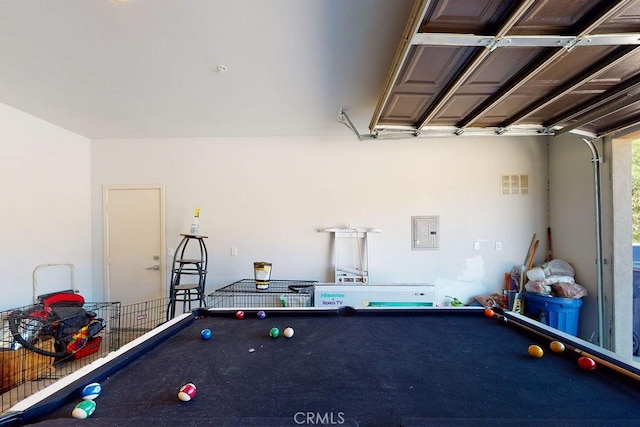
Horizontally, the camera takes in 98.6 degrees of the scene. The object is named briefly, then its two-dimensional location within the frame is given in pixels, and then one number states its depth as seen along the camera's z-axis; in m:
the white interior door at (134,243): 3.73
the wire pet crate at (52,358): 2.38
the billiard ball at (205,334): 1.48
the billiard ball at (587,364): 1.12
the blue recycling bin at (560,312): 2.84
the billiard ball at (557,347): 1.29
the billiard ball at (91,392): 0.92
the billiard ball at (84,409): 0.82
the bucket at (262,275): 3.21
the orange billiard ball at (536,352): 1.25
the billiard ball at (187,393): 0.91
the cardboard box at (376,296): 3.10
